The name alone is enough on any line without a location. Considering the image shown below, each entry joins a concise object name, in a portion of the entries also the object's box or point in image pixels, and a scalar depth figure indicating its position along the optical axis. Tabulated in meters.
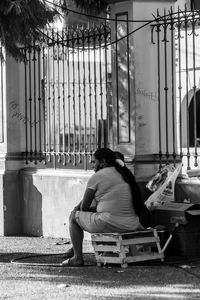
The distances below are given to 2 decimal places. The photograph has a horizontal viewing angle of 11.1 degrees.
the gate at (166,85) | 13.90
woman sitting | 11.44
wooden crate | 11.25
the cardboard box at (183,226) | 11.90
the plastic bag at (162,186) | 12.52
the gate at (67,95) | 15.04
